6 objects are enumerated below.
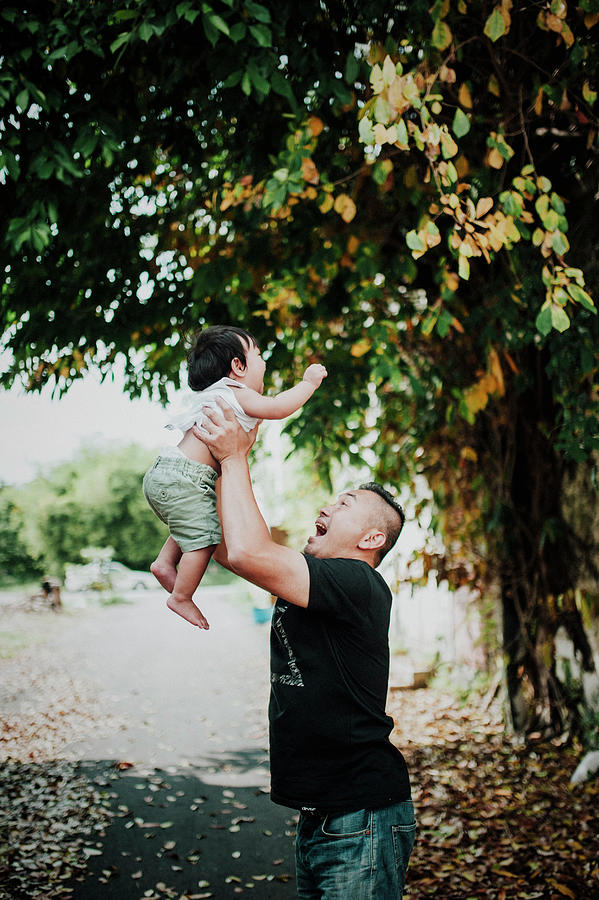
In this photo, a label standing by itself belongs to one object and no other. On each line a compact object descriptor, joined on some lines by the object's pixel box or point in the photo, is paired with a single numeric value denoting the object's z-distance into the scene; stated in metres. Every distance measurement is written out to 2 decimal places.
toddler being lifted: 2.03
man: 1.83
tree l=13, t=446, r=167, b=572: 34.62
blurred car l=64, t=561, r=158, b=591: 28.58
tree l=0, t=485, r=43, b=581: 30.12
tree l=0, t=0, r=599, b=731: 3.27
